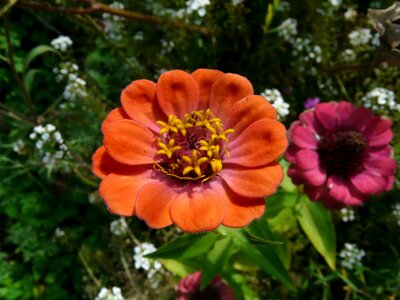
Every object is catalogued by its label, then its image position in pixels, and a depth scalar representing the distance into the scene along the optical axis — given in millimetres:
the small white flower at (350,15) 204
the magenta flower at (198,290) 158
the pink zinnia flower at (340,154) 139
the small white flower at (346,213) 171
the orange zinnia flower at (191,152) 94
